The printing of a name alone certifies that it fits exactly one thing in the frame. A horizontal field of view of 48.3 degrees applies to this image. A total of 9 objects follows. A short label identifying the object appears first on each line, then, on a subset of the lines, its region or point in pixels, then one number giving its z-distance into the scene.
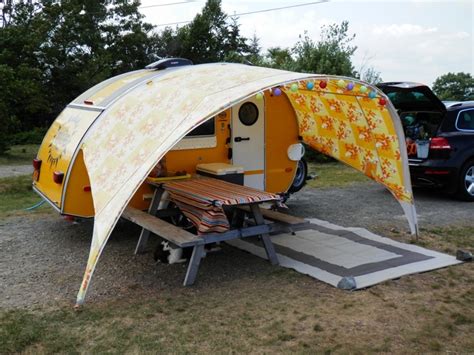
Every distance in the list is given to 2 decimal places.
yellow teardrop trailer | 5.03
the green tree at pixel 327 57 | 15.81
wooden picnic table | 5.57
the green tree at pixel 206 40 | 32.03
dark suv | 9.39
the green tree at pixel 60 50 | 20.23
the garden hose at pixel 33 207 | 9.26
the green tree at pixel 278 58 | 16.98
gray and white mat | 5.77
